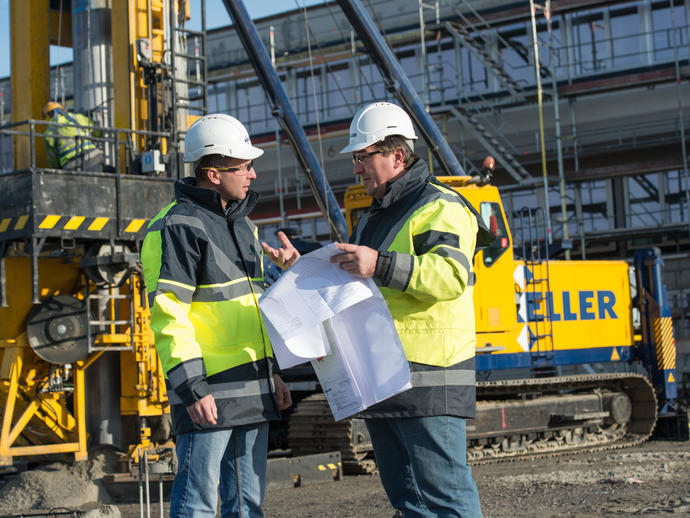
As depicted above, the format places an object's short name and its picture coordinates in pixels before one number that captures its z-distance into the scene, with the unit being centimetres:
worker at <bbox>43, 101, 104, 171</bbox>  944
